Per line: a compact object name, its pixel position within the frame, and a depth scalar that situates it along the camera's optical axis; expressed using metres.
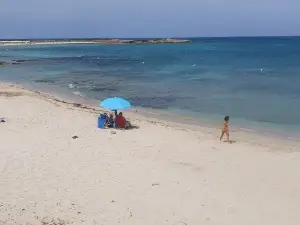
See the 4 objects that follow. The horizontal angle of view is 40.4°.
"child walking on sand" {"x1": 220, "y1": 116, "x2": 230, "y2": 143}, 15.85
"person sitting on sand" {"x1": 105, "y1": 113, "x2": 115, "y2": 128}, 17.48
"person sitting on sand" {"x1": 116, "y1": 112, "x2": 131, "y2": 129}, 17.53
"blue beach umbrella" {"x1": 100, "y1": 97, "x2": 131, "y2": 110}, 17.27
